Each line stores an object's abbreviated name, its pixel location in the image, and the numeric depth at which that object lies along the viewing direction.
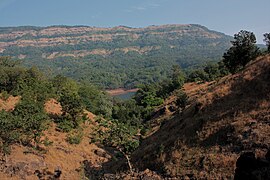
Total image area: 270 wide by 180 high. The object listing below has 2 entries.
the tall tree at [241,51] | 42.09
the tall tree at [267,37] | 44.29
